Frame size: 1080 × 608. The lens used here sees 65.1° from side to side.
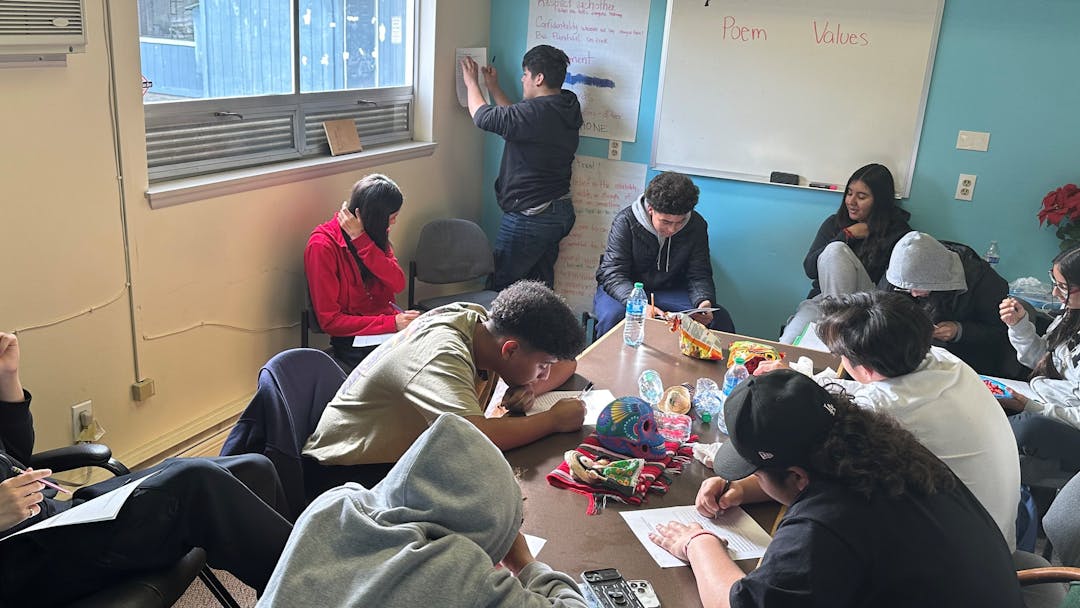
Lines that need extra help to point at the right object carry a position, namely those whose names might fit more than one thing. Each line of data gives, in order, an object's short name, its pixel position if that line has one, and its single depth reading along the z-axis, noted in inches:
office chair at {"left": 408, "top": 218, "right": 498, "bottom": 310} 165.9
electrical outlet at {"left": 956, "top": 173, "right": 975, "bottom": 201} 159.2
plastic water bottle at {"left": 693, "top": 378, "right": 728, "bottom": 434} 89.0
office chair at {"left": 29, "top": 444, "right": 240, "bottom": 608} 67.1
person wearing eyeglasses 99.1
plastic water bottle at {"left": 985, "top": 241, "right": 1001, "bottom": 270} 159.2
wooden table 62.6
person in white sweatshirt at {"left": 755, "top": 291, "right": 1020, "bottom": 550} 72.9
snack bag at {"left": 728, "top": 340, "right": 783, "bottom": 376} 104.4
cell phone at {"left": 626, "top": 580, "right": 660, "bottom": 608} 59.2
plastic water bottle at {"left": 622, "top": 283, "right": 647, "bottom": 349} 113.0
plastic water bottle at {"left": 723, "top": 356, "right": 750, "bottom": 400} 97.1
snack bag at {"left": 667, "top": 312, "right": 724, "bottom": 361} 108.3
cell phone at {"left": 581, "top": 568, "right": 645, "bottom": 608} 58.2
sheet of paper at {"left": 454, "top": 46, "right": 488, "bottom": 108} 178.2
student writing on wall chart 170.2
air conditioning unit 87.7
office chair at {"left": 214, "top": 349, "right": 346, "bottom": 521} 81.0
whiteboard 158.4
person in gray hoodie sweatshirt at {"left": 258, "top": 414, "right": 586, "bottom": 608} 44.7
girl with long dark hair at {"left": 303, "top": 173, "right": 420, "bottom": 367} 130.0
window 118.5
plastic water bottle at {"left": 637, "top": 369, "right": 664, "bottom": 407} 93.7
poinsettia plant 149.4
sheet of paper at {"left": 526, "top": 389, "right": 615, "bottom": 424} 88.3
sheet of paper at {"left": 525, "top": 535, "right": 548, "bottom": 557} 64.0
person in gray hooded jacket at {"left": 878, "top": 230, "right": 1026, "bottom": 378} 125.6
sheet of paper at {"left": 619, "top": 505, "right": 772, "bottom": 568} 66.1
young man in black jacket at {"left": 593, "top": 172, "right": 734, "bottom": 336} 153.6
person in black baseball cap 52.7
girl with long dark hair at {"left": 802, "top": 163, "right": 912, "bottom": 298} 146.3
